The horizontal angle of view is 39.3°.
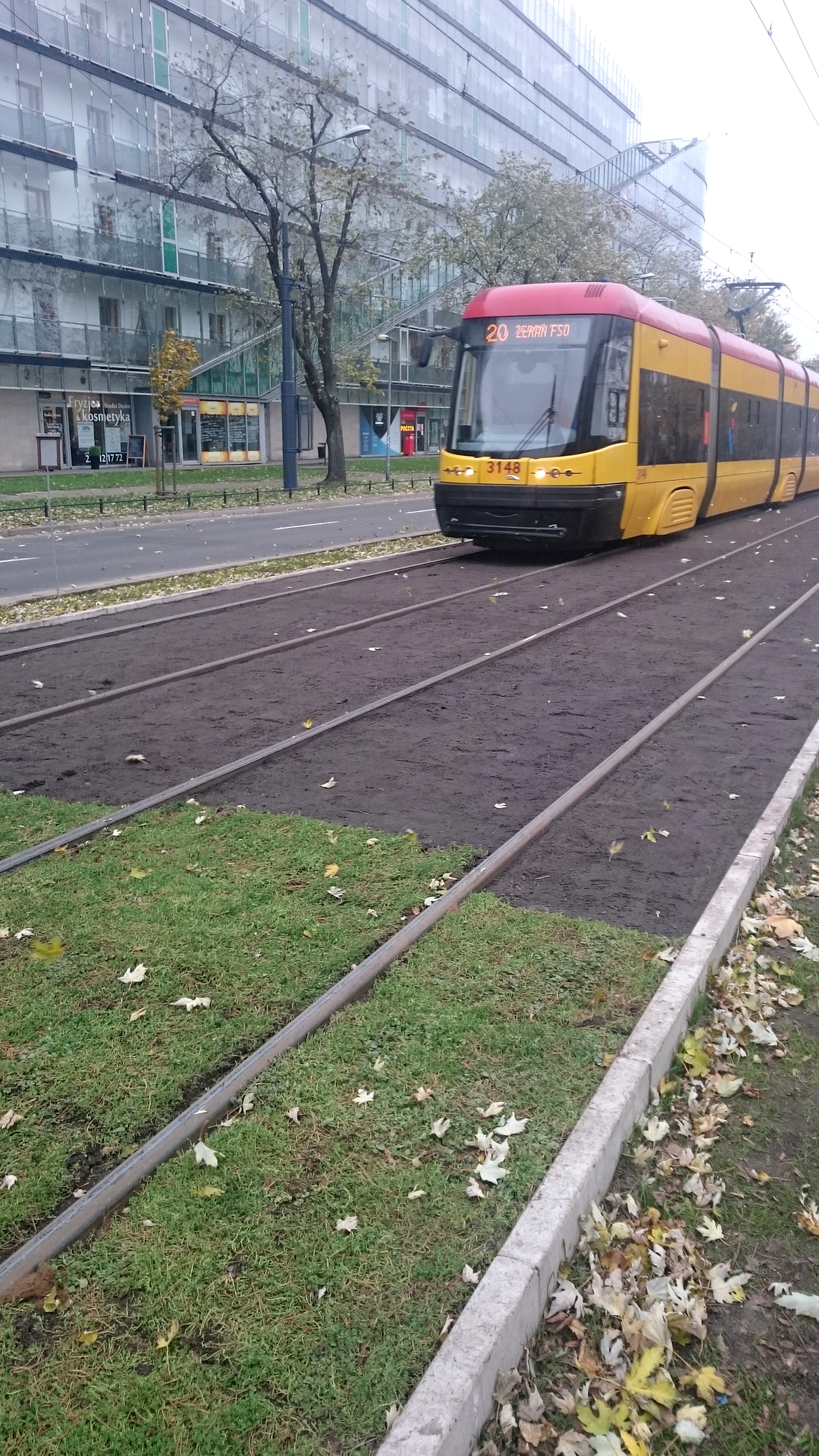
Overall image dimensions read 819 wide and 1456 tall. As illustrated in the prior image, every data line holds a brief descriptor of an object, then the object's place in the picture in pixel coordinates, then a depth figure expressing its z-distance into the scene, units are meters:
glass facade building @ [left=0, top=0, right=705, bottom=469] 36.97
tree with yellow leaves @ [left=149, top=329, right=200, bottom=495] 31.14
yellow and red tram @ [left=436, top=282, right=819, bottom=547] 14.81
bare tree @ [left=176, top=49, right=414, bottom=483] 31.61
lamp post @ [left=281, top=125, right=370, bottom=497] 29.97
